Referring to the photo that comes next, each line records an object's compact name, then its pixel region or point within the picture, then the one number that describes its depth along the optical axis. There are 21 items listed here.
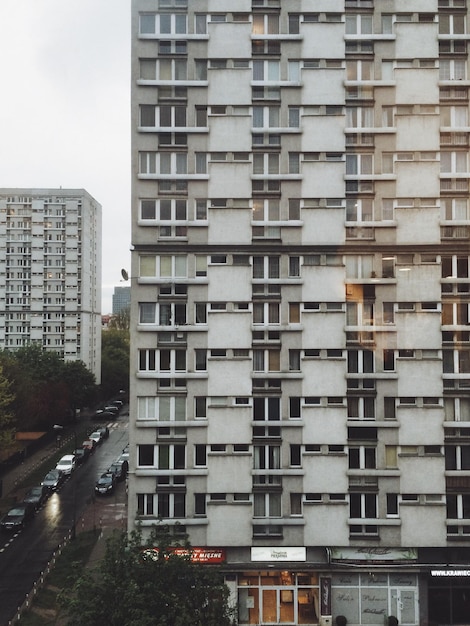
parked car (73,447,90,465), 64.62
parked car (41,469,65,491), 54.94
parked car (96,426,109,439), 77.46
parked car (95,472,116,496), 53.81
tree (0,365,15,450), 51.22
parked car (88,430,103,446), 73.81
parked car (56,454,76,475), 59.41
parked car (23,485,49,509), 49.59
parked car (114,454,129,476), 60.84
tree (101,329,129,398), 110.44
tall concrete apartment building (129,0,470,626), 32.84
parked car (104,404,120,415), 93.86
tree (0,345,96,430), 66.06
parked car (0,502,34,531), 44.53
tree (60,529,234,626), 21.44
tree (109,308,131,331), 177.36
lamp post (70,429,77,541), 43.48
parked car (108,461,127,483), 57.88
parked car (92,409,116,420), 90.50
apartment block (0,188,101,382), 99.44
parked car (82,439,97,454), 69.22
